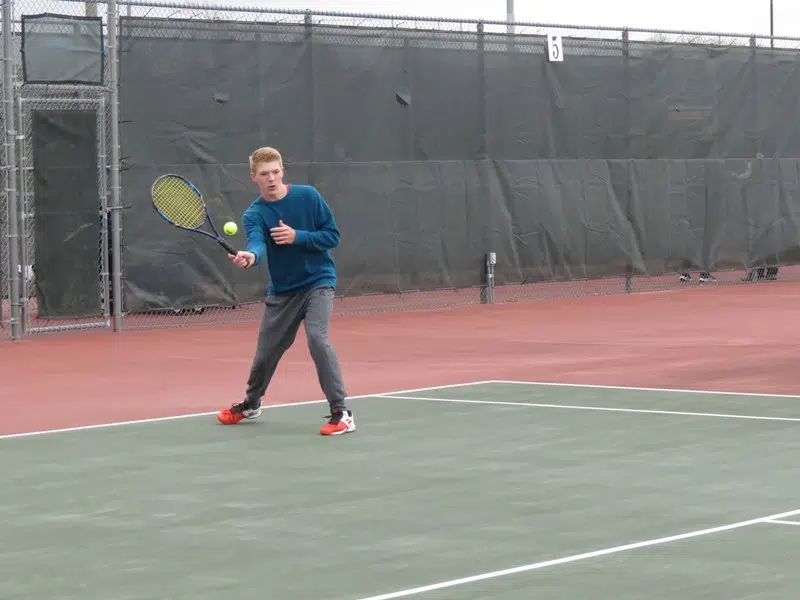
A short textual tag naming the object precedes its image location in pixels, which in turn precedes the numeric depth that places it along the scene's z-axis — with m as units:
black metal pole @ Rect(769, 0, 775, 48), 57.72
